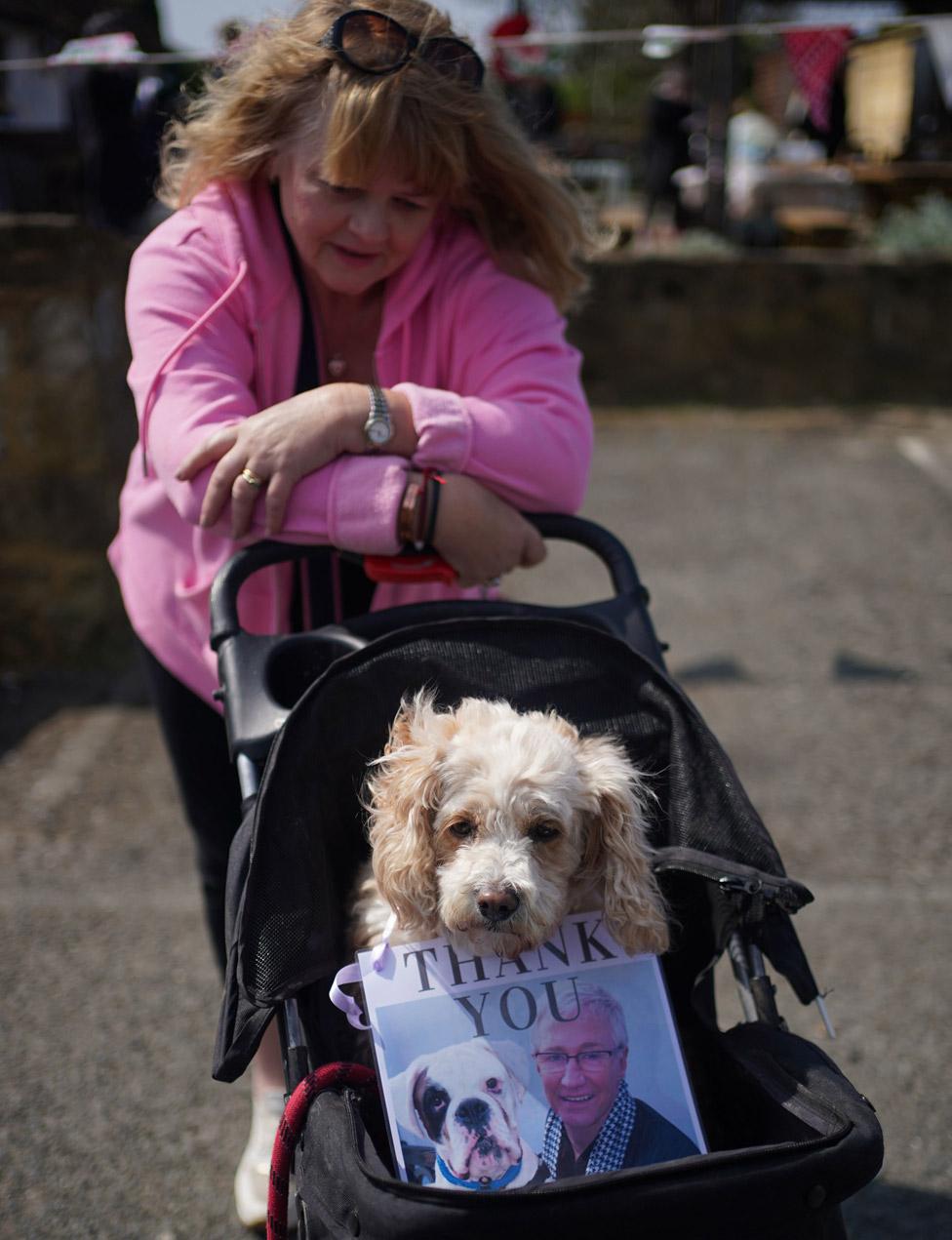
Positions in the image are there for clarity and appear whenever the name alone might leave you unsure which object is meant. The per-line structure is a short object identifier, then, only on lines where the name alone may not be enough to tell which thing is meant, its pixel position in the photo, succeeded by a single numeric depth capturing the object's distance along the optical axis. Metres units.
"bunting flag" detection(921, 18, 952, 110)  8.16
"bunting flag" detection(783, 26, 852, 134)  5.90
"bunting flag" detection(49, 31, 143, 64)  4.00
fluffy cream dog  1.48
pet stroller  1.19
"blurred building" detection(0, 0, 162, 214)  8.28
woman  1.70
